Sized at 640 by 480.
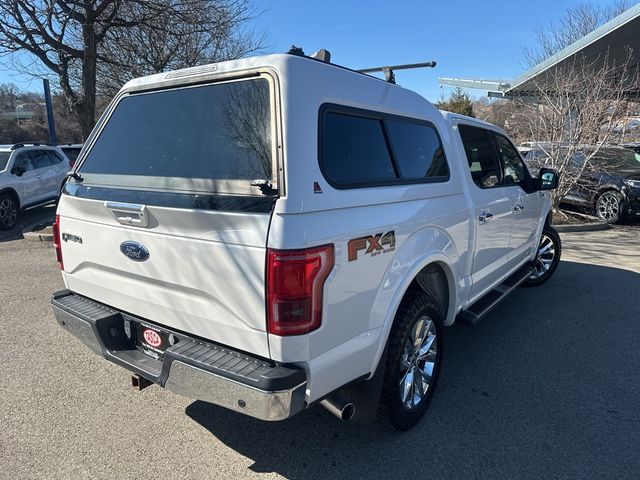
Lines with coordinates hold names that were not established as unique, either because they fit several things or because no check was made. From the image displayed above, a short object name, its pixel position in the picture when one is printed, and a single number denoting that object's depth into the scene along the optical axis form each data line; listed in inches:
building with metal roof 544.4
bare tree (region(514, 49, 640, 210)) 395.5
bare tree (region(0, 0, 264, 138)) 358.9
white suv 375.2
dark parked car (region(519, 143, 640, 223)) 405.4
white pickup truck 80.0
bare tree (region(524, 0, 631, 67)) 746.2
